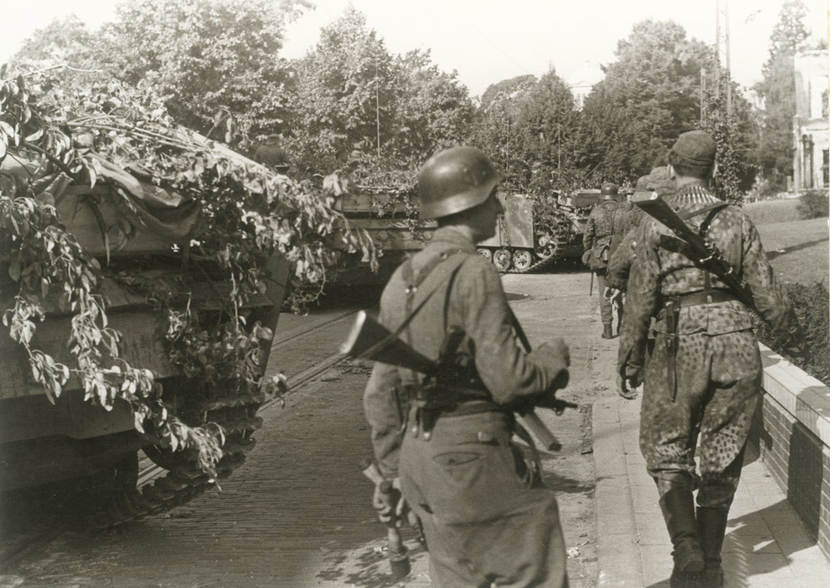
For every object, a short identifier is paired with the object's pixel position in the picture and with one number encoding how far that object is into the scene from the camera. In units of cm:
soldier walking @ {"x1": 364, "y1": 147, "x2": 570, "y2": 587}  345
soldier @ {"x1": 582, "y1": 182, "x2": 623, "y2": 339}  1416
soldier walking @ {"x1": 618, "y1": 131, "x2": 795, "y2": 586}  514
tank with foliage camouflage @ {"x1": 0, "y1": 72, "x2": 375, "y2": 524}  538
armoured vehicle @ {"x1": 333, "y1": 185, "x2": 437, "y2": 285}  1806
